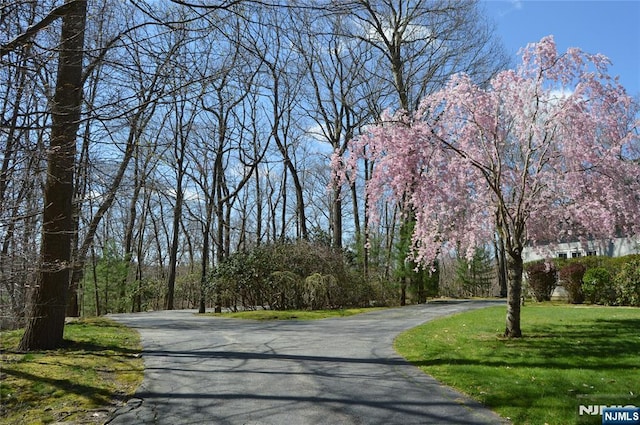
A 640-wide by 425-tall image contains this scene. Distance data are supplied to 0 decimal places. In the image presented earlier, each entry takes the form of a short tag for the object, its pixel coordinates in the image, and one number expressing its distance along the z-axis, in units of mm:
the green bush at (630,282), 15375
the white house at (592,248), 10641
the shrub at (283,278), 17016
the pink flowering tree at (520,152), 8969
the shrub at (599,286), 16469
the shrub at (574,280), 17859
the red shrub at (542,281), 19656
